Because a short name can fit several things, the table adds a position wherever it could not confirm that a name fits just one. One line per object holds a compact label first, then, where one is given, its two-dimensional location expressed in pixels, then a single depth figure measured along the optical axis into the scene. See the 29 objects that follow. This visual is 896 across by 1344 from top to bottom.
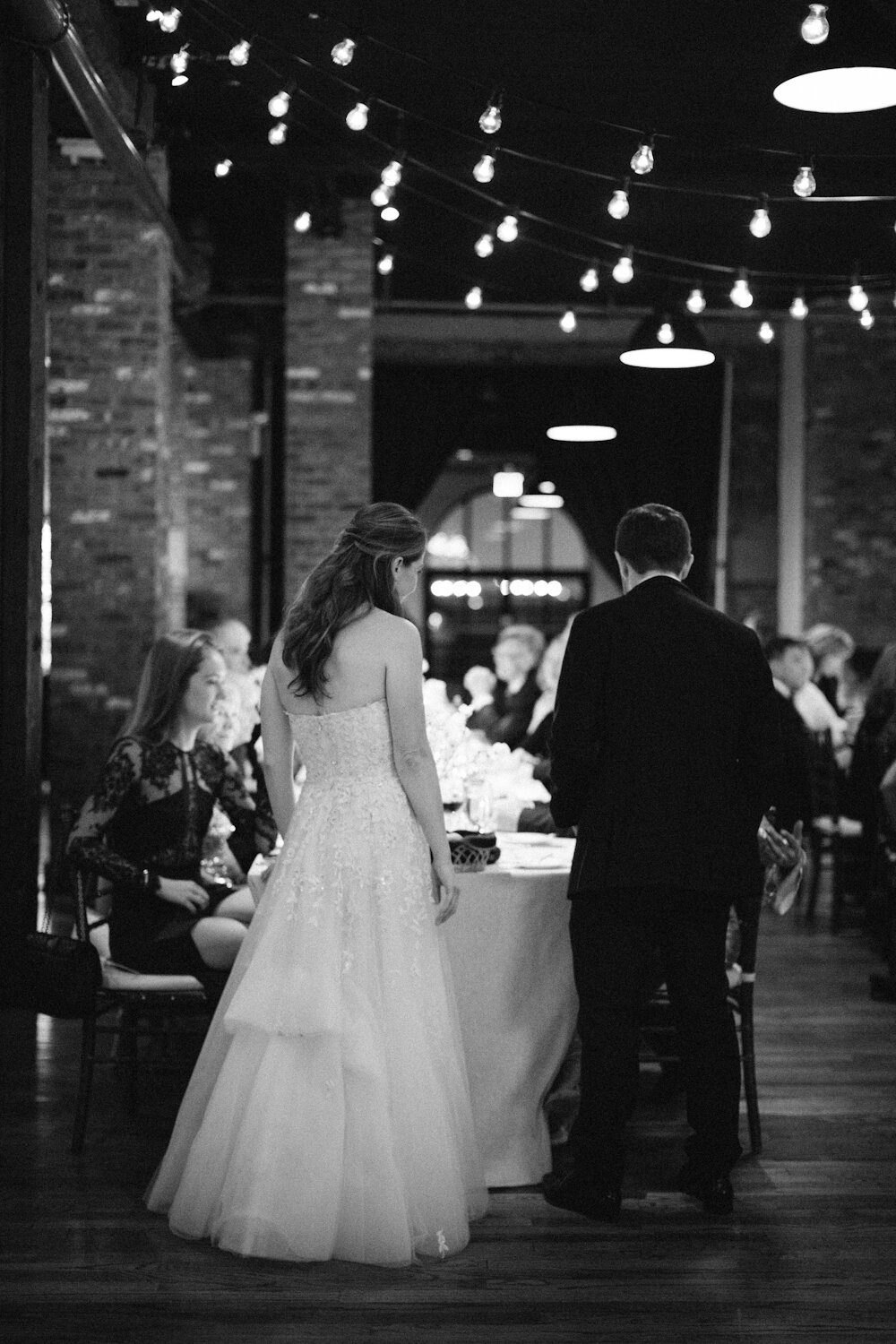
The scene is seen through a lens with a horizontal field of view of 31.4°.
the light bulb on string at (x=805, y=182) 5.68
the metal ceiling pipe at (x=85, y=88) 5.17
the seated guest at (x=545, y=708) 7.35
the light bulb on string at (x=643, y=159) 5.35
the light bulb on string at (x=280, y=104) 5.71
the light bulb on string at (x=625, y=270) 6.77
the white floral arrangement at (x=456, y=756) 4.65
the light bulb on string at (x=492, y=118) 5.29
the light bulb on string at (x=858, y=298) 7.56
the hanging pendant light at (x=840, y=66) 4.61
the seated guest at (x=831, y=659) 10.37
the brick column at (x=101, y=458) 7.86
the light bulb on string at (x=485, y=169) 5.82
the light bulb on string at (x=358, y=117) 5.48
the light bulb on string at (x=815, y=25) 4.48
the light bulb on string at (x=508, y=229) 6.68
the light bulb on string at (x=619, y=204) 6.17
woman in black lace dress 4.46
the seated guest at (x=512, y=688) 8.41
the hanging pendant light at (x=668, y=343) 7.16
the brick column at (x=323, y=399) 8.87
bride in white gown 3.36
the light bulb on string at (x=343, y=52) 5.16
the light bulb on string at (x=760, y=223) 6.14
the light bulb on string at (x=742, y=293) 7.22
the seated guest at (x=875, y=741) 6.71
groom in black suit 3.59
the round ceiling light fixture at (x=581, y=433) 11.10
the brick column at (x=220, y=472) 12.37
